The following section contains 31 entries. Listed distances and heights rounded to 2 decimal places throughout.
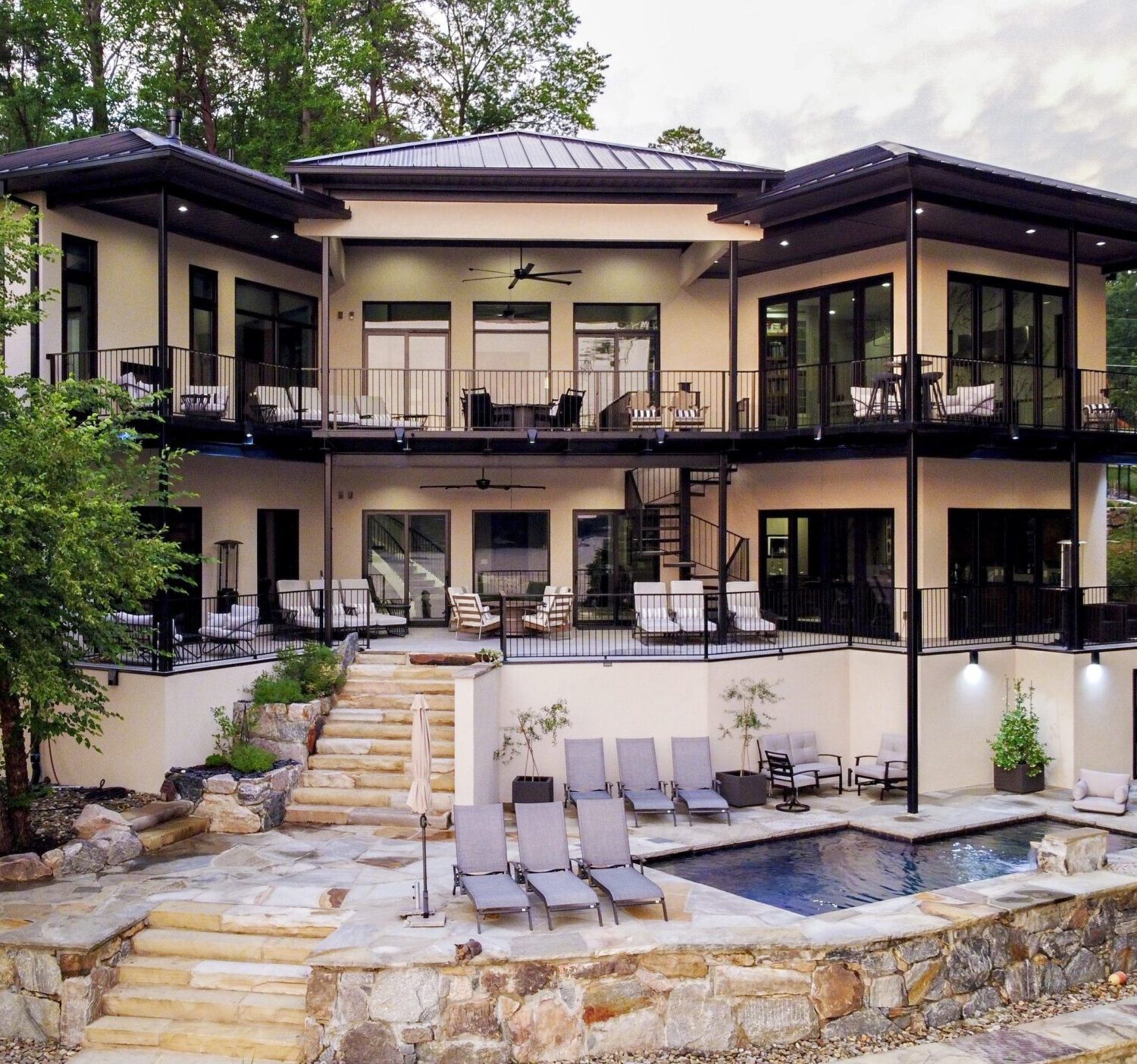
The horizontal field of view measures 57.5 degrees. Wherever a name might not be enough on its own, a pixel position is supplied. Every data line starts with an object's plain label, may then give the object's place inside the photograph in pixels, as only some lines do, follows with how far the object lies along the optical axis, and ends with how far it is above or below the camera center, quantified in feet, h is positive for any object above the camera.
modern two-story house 50.08 +7.22
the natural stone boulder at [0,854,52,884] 35.40 -11.01
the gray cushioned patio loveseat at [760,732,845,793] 49.11 -10.12
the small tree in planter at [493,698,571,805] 48.75 -8.67
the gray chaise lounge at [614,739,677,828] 44.73 -10.33
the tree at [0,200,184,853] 34.19 -0.20
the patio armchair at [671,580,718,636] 54.24 -3.29
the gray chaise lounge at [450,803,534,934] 32.48 -10.30
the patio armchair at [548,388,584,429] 58.60 +7.84
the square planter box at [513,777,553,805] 44.83 -10.53
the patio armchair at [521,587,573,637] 56.49 -3.71
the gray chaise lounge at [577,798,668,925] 33.55 -10.33
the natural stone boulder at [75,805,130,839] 38.42 -10.21
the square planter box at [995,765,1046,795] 50.88 -11.53
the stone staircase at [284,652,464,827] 43.73 -9.11
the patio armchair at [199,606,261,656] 48.47 -3.88
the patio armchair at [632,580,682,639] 54.29 -3.65
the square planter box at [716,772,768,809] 46.88 -10.91
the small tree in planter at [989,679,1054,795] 50.96 -10.32
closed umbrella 32.50 -6.83
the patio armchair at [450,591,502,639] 57.52 -3.78
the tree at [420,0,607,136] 99.96 +46.50
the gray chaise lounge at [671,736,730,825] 44.98 -10.24
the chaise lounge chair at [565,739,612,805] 45.70 -9.97
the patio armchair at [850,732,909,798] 49.60 -10.72
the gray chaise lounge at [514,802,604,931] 33.42 -10.28
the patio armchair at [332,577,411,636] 57.31 -3.69
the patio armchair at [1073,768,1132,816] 46.34 -11.19
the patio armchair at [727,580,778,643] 55.72 -3.66
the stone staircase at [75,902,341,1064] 28.30 -12.73
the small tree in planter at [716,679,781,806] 50.42 -7.97
